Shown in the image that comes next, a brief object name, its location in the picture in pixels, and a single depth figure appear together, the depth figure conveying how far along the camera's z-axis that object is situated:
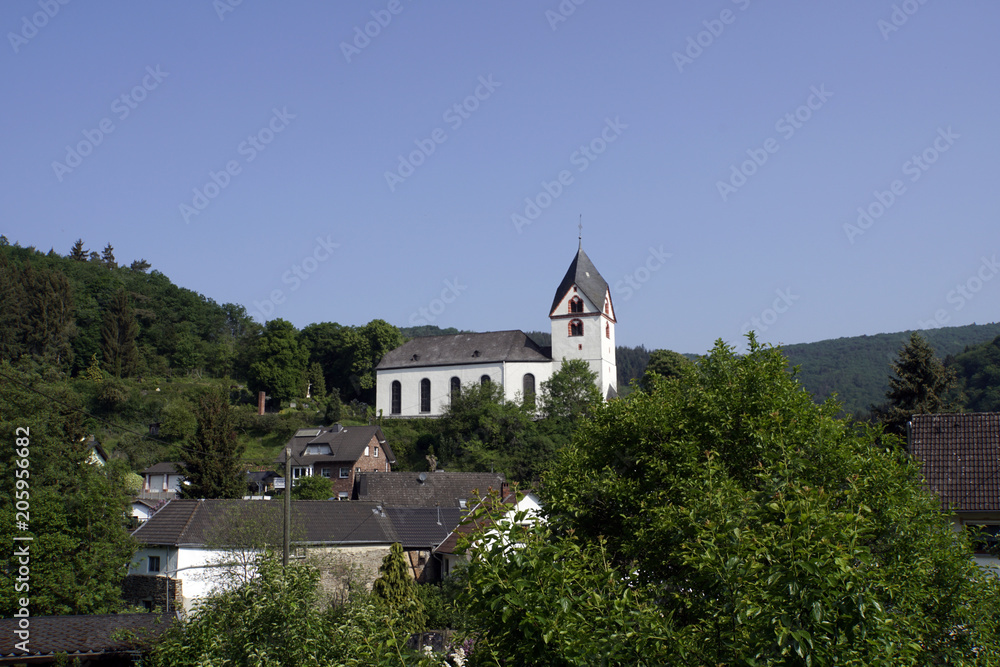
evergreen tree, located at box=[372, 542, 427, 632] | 26.81
